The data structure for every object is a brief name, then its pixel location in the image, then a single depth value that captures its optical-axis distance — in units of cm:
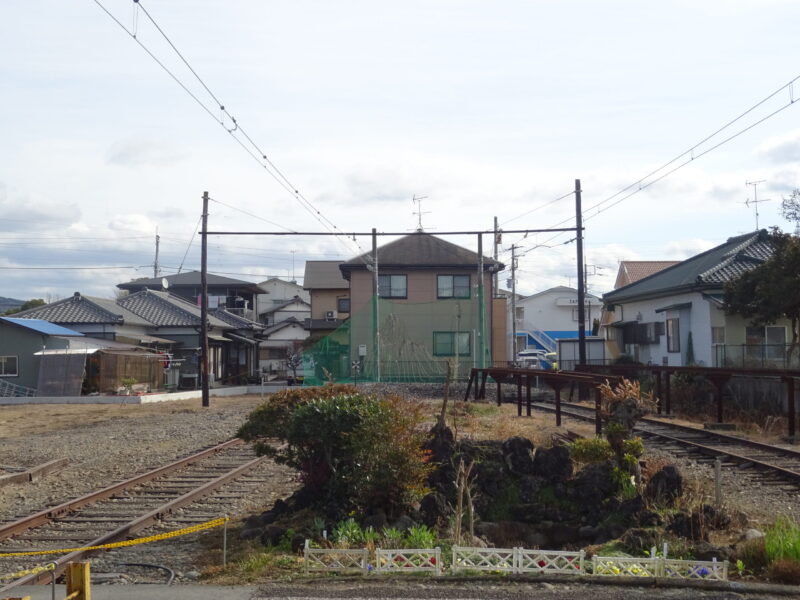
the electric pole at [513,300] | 4416
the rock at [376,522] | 900
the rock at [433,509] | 957
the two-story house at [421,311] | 3800
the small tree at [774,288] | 2403
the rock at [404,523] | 896
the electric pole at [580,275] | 2972
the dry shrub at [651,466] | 1108
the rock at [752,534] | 815
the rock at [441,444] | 1102
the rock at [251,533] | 938
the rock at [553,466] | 1085
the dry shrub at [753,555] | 758
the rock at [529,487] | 1055
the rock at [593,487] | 1014
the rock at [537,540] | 962
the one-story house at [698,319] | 2889
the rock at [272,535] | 893
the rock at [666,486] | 987
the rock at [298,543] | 849
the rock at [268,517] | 985
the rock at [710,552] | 780
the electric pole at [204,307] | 3034
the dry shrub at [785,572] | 709
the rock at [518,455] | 1104
